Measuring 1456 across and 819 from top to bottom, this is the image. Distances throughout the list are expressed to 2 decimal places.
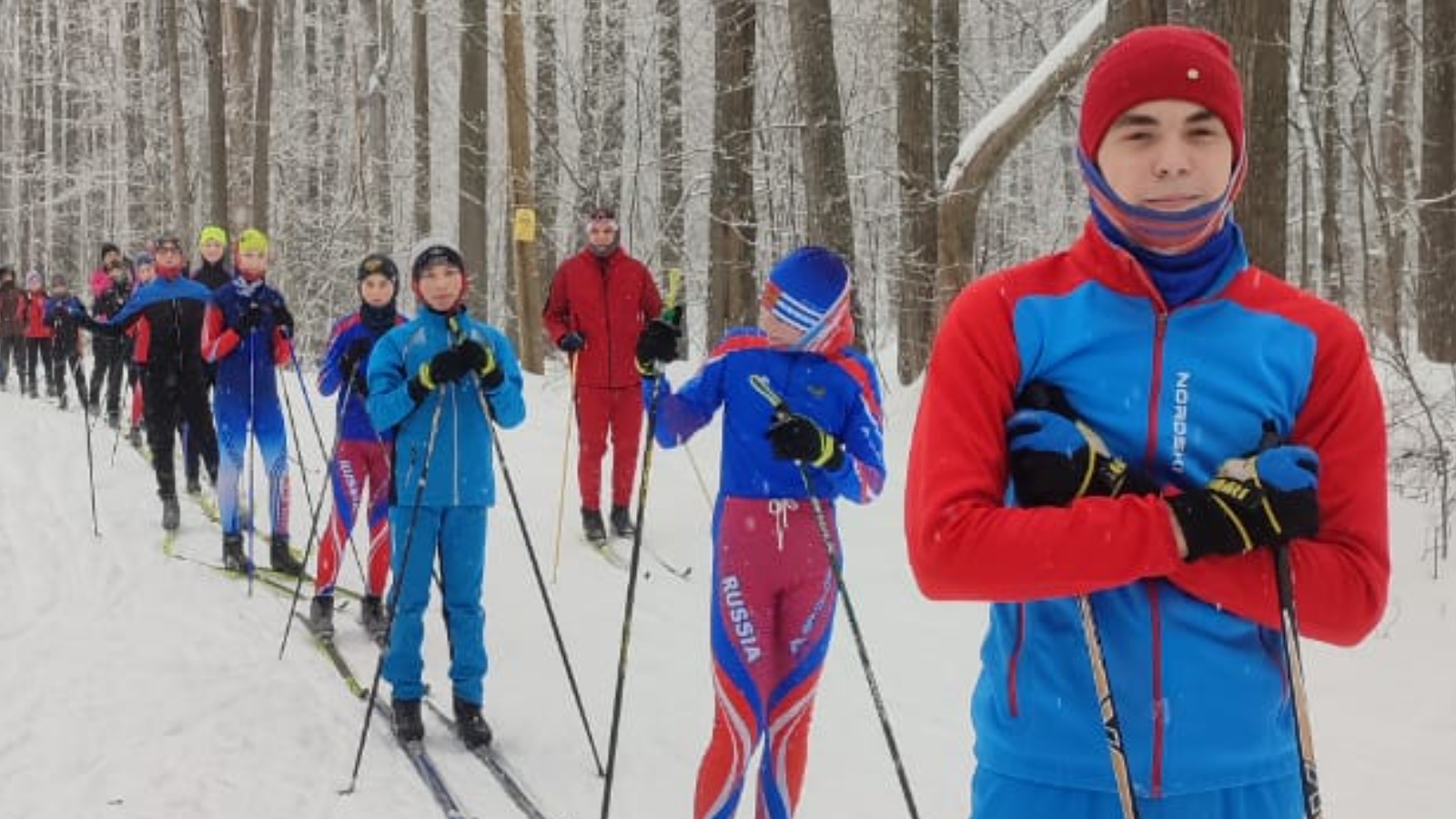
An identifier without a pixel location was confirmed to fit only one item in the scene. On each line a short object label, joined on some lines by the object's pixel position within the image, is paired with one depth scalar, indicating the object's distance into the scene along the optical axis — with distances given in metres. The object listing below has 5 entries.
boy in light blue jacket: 5.29
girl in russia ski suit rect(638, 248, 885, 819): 3.96
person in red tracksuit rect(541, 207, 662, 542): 8.76
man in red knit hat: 1.86
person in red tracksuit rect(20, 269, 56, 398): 19.94
